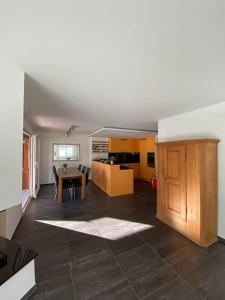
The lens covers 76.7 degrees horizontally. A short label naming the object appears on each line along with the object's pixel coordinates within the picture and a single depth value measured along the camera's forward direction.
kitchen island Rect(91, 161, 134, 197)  4.89
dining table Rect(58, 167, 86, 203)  4.30
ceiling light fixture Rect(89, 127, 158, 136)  4.90
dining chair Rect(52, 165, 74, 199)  4.65
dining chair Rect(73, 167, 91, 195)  4.87
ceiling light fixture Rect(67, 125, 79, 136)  4.78
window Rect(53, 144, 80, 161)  6.81
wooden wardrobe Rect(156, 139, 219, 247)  2.32
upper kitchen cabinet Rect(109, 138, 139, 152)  7.46
